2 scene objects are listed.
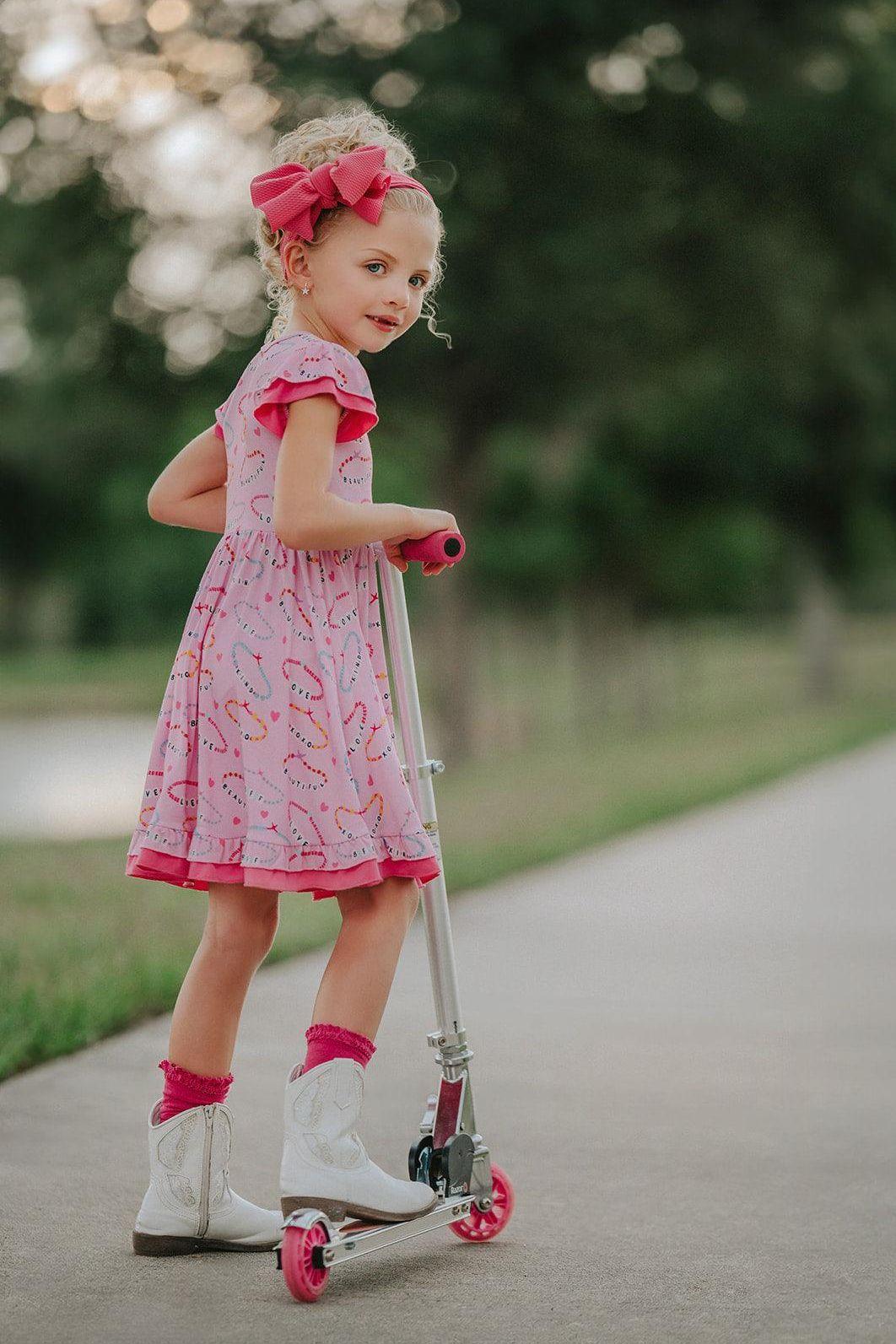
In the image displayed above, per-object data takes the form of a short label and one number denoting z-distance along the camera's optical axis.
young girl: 5.40
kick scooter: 5.76
